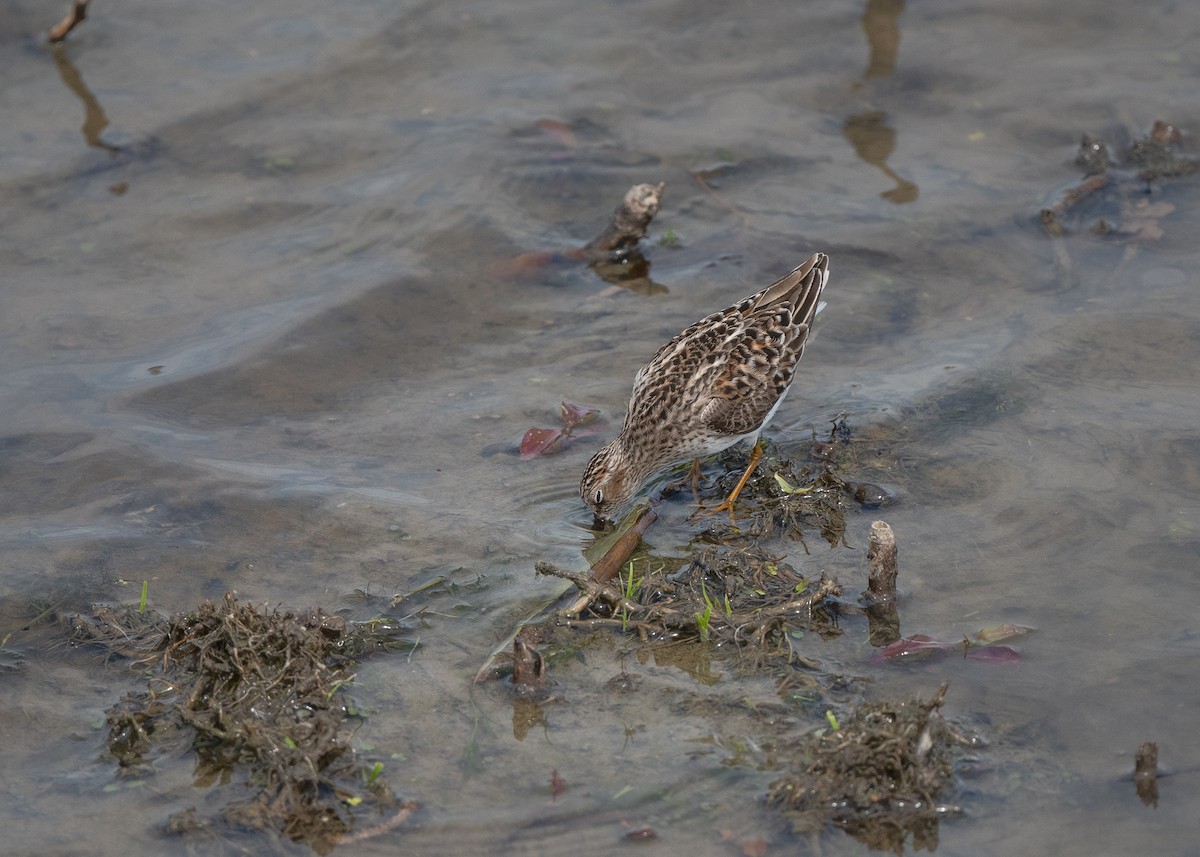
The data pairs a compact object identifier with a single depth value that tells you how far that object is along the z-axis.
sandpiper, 17.11
